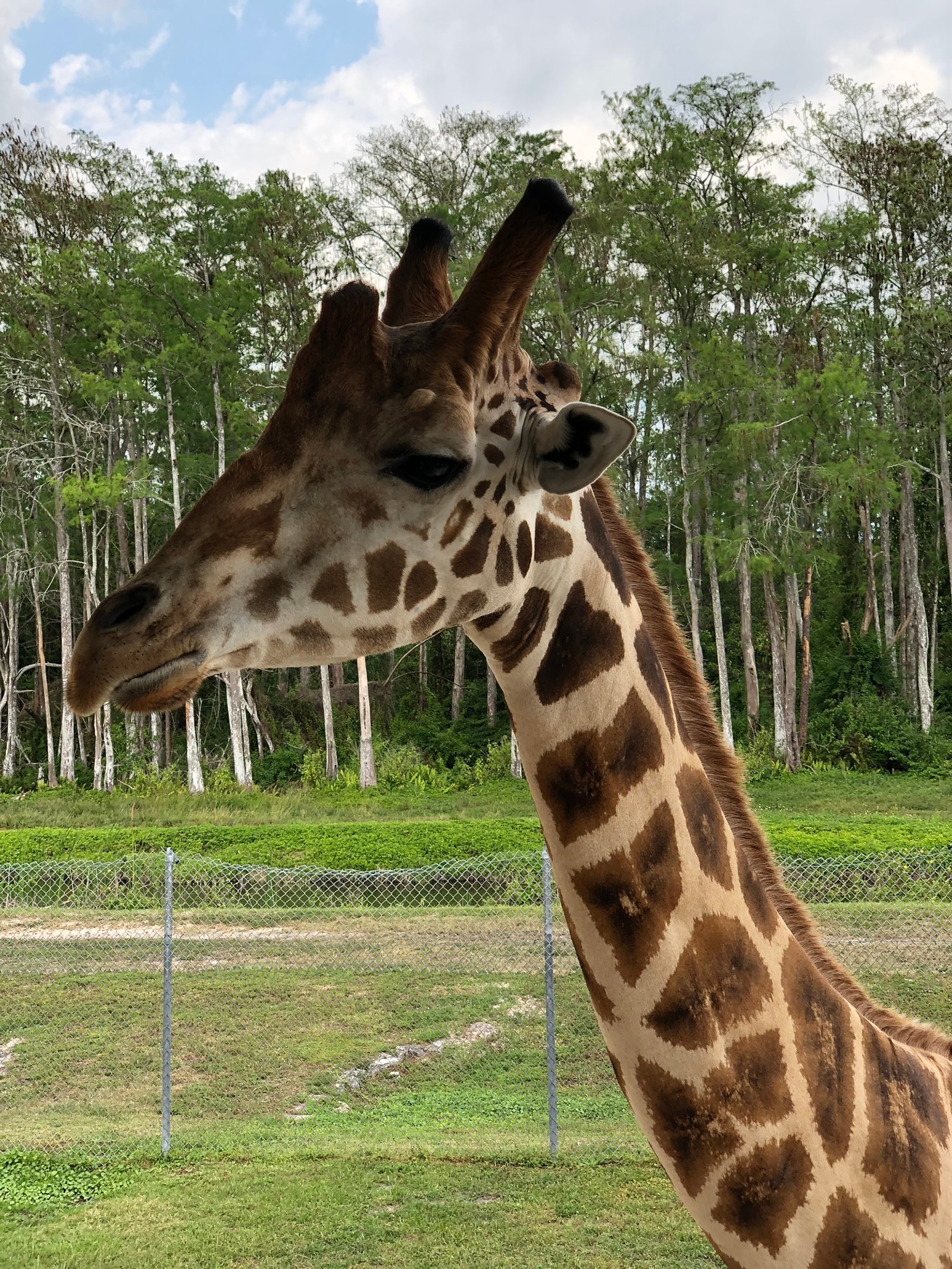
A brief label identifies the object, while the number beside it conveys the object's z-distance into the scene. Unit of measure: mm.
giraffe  1479
